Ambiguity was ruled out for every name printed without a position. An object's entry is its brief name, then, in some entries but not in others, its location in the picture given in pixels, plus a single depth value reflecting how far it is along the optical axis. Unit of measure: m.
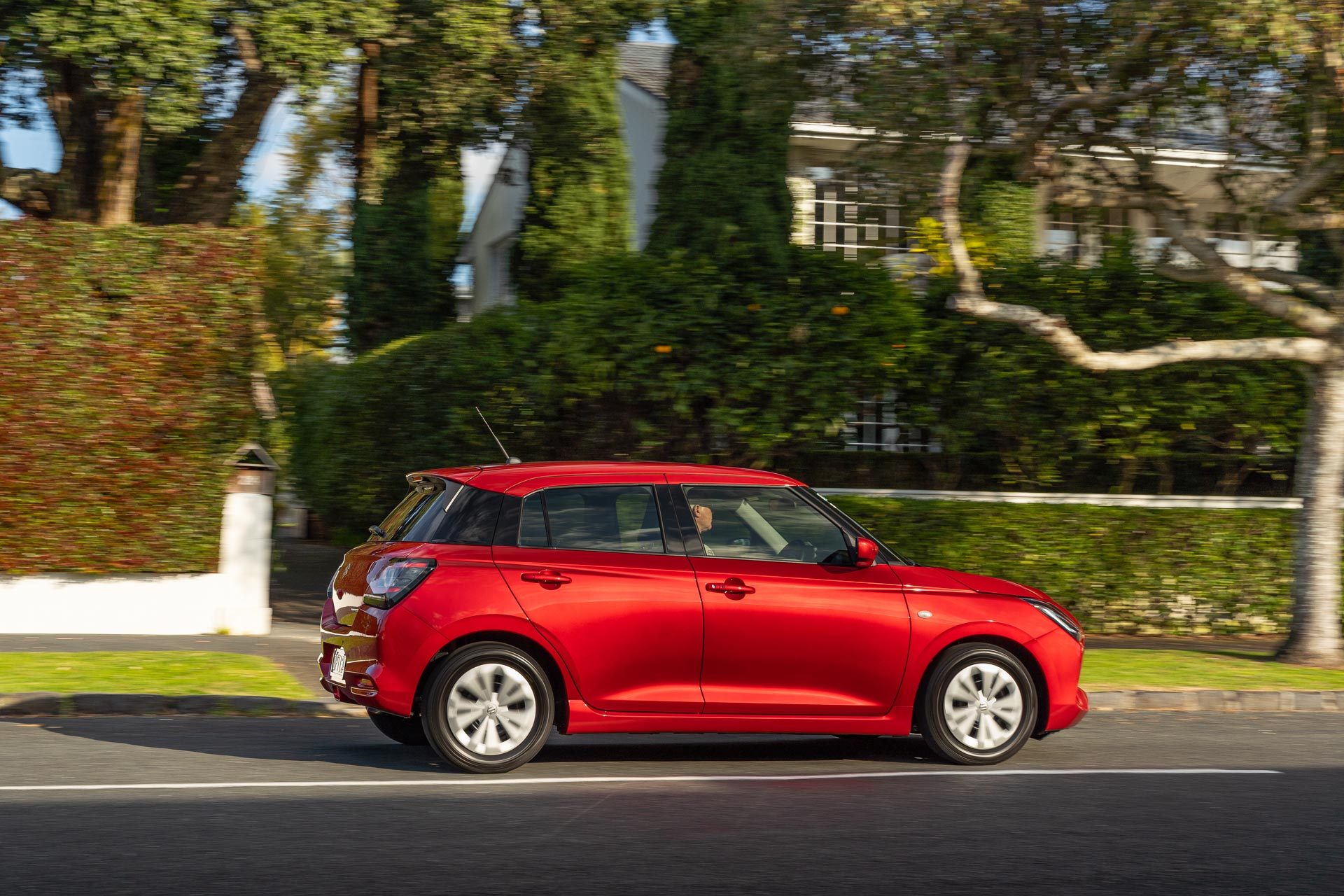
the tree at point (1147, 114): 13.56
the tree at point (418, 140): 18.20
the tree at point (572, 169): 19.66
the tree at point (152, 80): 15.41
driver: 8.41
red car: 7.91
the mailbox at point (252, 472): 14.85
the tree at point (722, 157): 16.19
